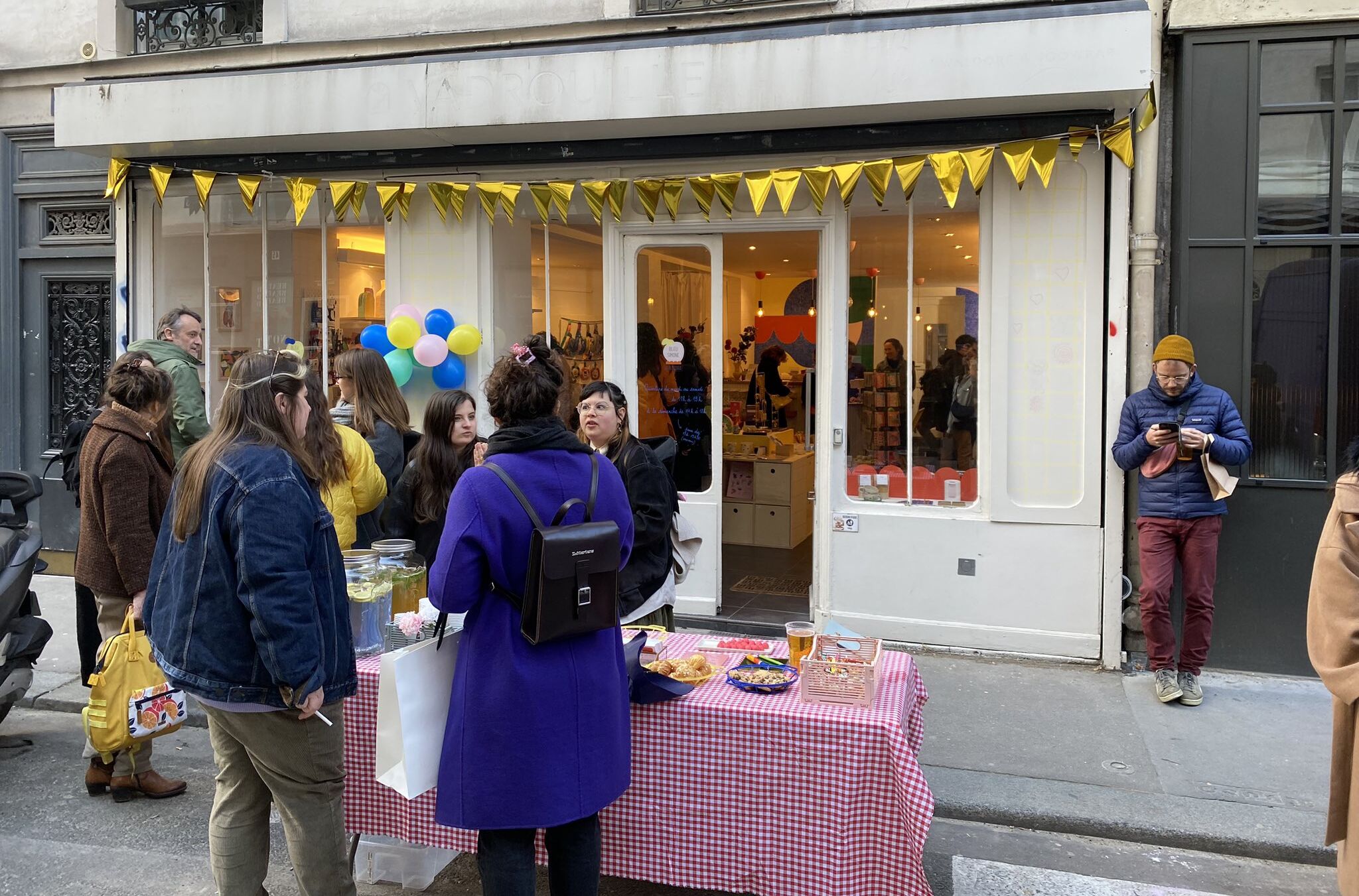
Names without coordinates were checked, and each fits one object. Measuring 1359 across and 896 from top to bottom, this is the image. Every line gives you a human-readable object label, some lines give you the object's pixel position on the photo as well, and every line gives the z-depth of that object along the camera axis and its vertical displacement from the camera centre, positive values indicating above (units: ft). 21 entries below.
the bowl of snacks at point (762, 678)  11.84 -3.11
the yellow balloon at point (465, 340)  25.14 +1.80
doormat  26.94 -4.59
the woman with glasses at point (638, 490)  14.96 -1.13
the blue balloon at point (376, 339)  25.41 +1.81
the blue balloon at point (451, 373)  25.54 +0.99
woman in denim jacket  9.80 -2.06
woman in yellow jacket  15.17 -1.13
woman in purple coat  9.49 -2.63
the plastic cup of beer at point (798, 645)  12.54 -2.81
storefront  21.13 +4.06
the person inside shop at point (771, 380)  30.14 +1.01
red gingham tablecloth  10.69 -4.13
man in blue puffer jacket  19.53 -1.79
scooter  16.62 -3.03
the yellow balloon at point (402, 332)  25.00 +1.95
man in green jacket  19.72 +0.88
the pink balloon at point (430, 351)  24.86 +1.50
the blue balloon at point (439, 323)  25.38 +2.21
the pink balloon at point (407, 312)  25.46 +2.49
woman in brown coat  14.89 -1.28
